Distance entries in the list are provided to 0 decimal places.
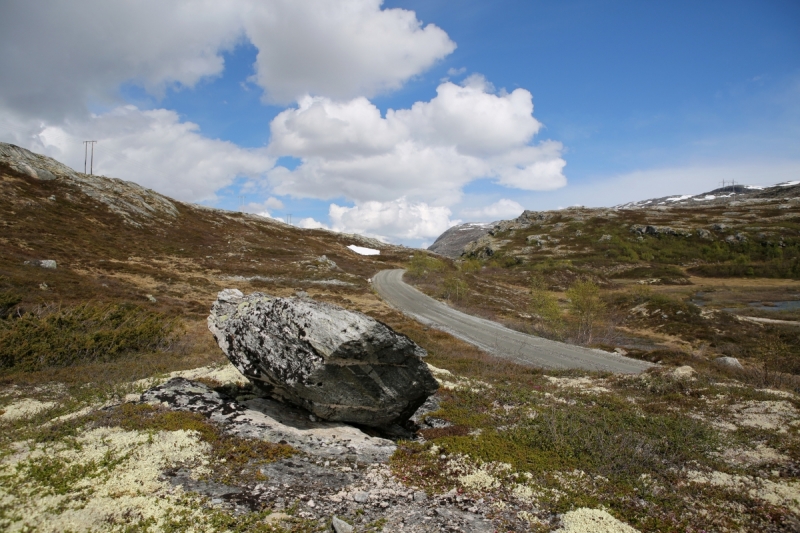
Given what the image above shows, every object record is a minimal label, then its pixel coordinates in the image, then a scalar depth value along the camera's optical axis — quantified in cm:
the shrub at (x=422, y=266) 8644
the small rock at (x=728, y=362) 2644
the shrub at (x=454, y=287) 6153
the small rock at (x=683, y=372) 1680
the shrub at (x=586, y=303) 3892
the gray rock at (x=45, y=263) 3787
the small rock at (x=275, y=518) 645
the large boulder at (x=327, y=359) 957
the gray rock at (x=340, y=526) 621
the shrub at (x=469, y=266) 9362
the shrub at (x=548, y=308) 4038
